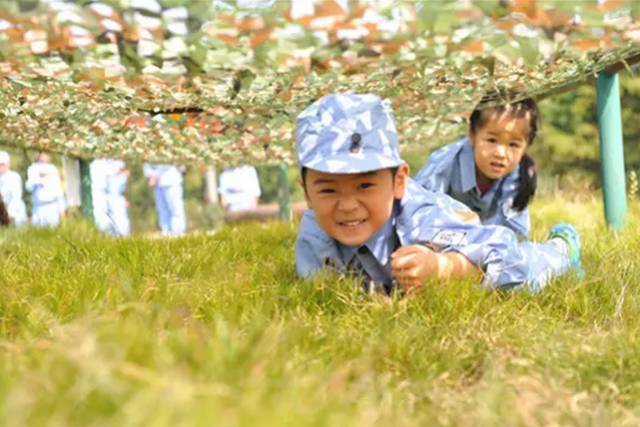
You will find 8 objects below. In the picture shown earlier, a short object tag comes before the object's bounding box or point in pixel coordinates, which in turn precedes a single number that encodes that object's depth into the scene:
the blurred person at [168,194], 11.66
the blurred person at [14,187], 10.23
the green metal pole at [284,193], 10.54
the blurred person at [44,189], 10.98
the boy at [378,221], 2.36
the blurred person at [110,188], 12.53
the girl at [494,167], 3.70
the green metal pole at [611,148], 4.31
